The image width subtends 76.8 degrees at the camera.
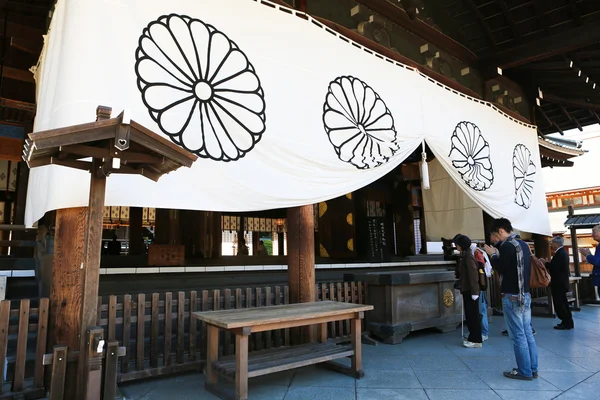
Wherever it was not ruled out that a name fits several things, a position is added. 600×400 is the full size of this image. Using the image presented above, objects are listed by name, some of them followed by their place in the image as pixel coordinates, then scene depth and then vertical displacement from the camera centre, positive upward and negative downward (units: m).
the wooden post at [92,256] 2.93 +0.00
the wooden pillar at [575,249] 9.94 -0.08
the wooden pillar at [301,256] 4.93 -0.06
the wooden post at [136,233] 9.04 +0.53
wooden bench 3.31 -0.93
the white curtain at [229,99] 3.31 +1.66
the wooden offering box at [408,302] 5.70 -0.84
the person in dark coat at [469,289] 5.32 -0.57
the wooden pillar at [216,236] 9.25 +0.43
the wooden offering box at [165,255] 7.02 +0.00
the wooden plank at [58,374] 2.86 -0.88
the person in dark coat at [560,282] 6.69 -0.64
